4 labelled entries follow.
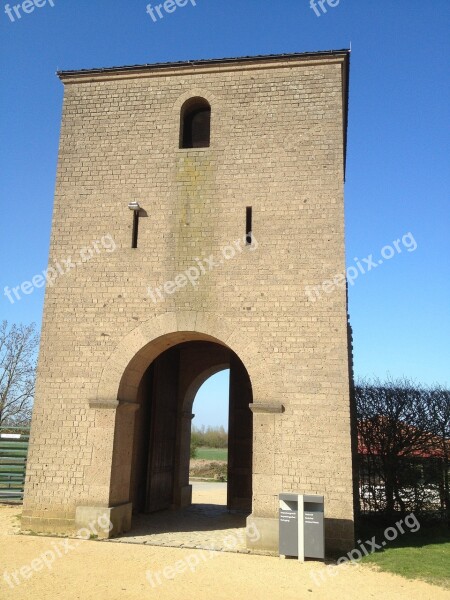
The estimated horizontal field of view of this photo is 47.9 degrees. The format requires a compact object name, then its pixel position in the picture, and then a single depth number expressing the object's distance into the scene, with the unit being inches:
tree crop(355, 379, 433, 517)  446.0
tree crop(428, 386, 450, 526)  436.6
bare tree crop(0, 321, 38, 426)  896.3
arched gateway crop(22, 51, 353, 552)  350.9
